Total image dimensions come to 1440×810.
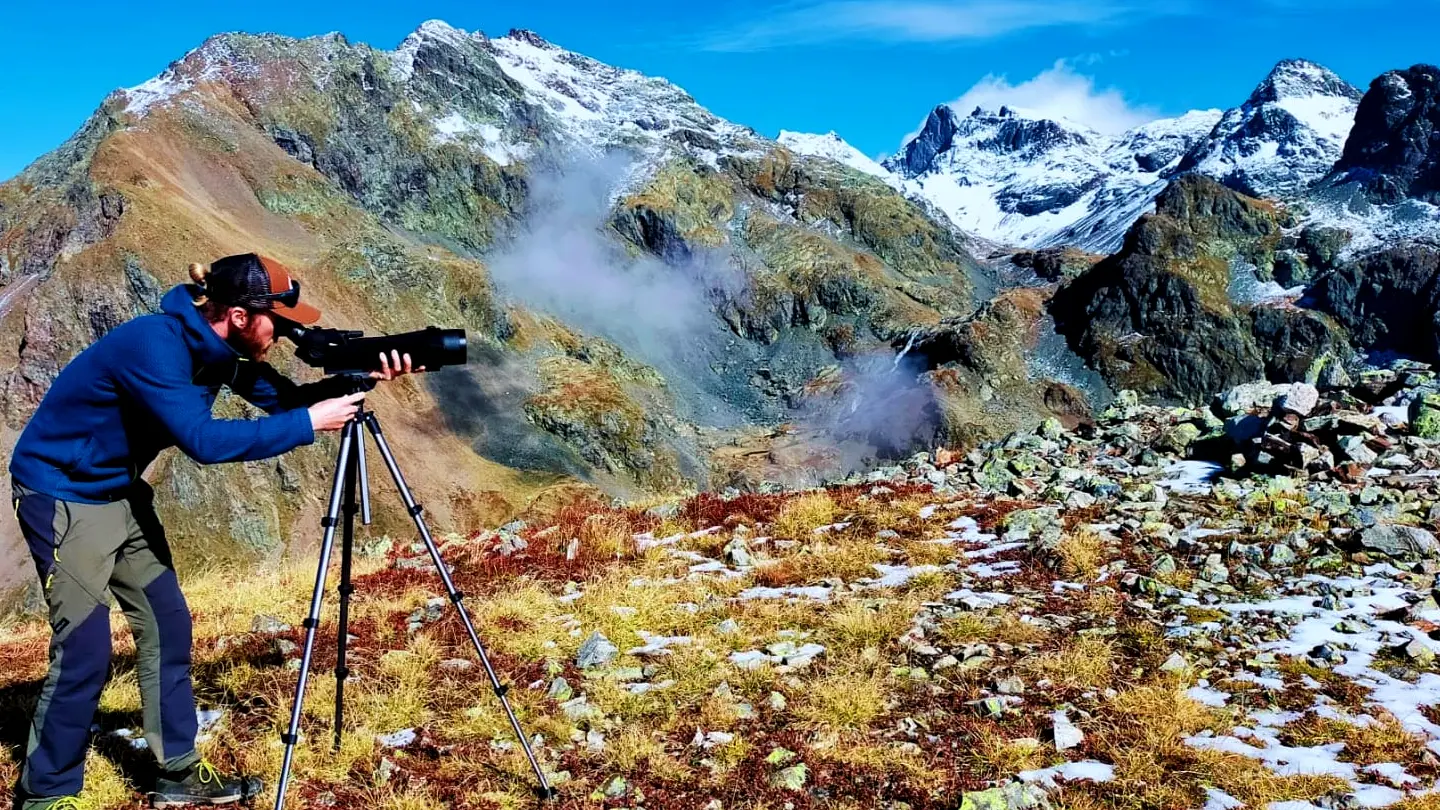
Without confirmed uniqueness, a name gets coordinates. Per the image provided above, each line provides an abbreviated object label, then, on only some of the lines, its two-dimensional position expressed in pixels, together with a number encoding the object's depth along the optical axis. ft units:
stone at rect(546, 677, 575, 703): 25.08
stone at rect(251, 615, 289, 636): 31.69
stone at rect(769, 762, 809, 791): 20.20
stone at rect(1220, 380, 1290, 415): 59.98
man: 17.39
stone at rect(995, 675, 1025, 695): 24.20
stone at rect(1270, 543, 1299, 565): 33.69
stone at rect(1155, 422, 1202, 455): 54.75
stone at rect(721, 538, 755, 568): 38.86
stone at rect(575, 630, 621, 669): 27.40
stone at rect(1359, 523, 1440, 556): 33.04
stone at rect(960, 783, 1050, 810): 18.76
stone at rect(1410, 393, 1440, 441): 49.03
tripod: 18.92
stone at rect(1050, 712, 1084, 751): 21.42
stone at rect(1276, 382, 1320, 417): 52.37
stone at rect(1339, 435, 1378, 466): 45.27
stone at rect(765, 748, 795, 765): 21.21
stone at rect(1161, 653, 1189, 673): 24.91
